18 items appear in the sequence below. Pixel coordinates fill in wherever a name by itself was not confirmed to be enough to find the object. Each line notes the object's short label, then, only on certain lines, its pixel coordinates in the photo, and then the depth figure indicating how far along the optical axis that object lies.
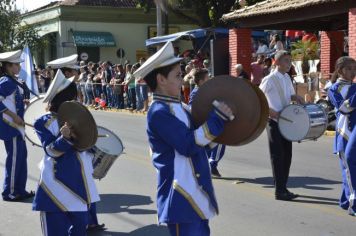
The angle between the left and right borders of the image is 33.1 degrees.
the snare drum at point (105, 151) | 6.58
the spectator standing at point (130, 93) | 23.22
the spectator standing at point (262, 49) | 24.67
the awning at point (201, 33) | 27.41
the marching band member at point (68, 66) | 5.82
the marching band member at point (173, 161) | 3.74
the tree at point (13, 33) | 43.41
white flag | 8.84
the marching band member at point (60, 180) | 4.82
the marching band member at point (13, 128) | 7.57
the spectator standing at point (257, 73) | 19.80
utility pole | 29.95
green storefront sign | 44.21
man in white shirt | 7.56
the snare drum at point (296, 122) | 7.48
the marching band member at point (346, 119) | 6.59
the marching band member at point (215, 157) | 9.43
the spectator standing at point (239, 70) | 16.44
